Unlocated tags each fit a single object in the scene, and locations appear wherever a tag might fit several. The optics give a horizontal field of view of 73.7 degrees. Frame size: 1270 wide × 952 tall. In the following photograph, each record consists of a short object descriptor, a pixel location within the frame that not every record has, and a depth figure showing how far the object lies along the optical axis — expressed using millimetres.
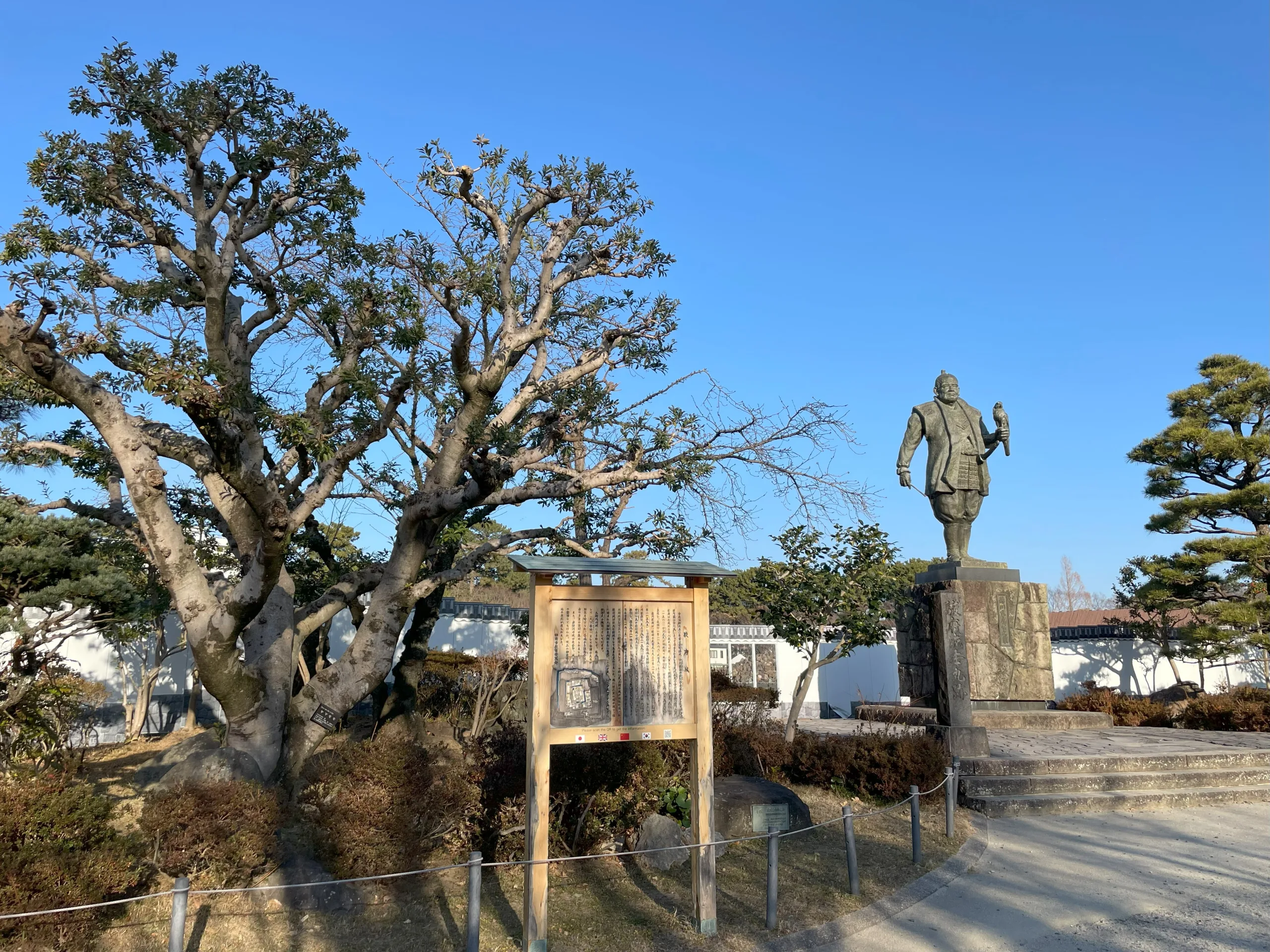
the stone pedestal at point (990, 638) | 11938
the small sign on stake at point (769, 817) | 7559
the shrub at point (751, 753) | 9125
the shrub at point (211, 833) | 5602
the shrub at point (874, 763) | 8750
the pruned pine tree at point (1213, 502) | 17688
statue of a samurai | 13203
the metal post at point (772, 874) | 5516
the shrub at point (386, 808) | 6000
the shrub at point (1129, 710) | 14609
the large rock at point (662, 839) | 6801
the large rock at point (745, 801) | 7516
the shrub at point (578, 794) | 6855
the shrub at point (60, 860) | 4641
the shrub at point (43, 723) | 7000
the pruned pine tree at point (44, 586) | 7270
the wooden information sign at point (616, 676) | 5219
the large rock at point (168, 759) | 7723
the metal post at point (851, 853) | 6160
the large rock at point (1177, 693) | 18984
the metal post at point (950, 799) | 7641
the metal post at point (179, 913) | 3830
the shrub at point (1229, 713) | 13344
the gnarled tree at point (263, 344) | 6613
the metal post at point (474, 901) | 4418
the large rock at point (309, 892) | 5711
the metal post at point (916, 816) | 6852
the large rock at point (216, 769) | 6789
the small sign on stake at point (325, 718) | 7895
